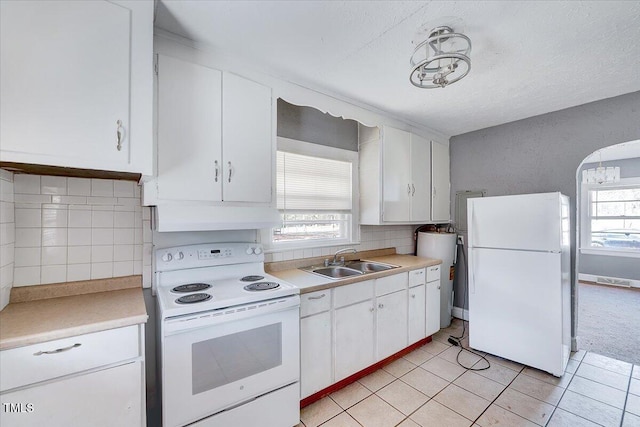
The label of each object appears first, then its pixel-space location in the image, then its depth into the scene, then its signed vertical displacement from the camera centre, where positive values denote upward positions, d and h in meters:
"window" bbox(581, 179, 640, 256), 5.10 -0.06
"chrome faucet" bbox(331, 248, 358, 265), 2.78 -0.40
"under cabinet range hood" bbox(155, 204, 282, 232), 1.61 -0.01
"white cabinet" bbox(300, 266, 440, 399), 2.00 -0.91
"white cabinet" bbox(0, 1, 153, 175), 1.14 +0.59
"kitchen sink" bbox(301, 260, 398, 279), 2.62 -0.52
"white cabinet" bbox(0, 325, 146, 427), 1.08 -0.70
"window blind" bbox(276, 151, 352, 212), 2.56 +0.32
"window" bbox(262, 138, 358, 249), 2.56 +0.20
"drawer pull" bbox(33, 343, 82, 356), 1.11 -0.55
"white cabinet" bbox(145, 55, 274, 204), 1.65 +0.51
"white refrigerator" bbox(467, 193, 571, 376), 2.33 -0.57
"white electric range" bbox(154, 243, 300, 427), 1.42 -0.72
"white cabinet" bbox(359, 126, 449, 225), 2.90 +0.42
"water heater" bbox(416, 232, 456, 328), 3.33 -0.54
